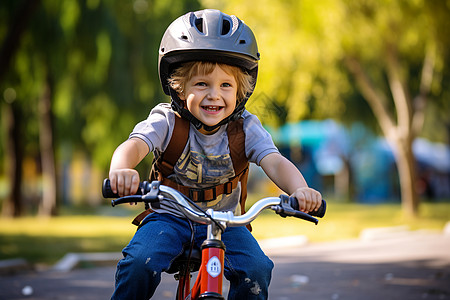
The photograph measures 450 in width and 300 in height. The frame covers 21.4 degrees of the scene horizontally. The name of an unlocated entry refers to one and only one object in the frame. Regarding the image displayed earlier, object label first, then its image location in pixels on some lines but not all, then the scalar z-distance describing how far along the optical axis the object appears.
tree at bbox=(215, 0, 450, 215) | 26.60
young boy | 5.35
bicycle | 4.59
